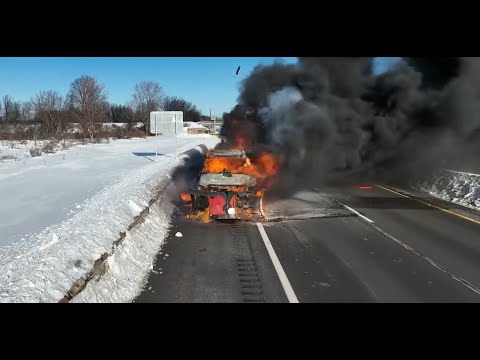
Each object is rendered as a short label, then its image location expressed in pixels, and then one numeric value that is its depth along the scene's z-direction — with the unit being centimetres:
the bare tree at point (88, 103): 5647
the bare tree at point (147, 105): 9506
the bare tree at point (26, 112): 6601
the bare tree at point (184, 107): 10988
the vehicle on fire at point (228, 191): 983
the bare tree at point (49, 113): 5250
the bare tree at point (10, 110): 6969
